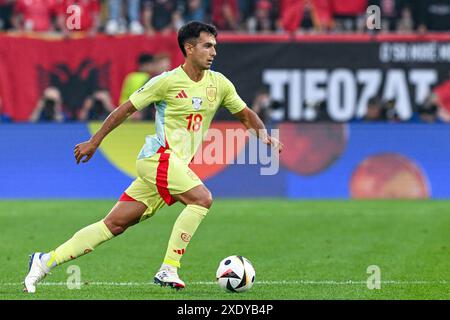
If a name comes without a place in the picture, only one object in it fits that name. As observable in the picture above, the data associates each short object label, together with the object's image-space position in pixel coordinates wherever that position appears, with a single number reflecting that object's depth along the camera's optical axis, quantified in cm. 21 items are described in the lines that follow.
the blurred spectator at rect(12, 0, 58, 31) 2144
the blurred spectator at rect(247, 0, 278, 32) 2216
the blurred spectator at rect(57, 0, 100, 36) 2017
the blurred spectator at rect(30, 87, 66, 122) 1986
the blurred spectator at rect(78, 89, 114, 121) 1980
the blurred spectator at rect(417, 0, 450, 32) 2198
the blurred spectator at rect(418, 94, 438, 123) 2017
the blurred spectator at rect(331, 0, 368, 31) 2203
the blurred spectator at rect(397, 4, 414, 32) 2191
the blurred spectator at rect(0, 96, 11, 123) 1986
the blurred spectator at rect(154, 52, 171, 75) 1931
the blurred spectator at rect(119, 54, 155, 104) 1959
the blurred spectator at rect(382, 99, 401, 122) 2027
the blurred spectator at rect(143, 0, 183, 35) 2189
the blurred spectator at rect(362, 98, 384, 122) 2022
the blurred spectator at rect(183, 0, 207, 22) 2230
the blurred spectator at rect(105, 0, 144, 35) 2177
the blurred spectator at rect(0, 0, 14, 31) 2205
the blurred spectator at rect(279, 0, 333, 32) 2131
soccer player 956
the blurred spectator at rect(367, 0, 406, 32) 2214
